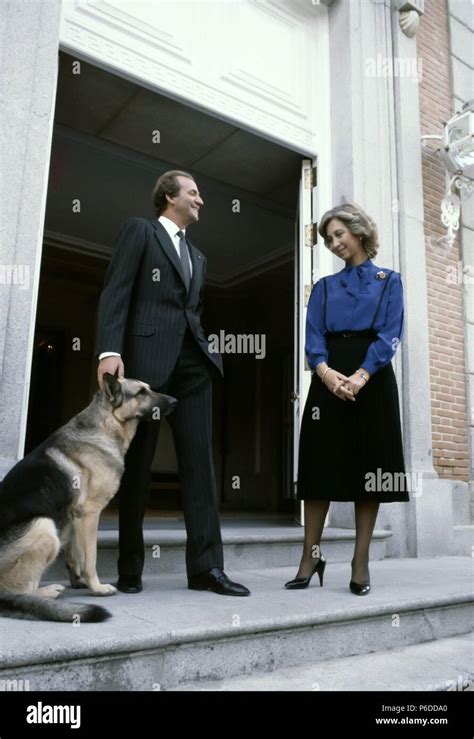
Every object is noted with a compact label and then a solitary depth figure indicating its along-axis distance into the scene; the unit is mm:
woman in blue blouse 3410
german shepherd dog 2629
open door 5766
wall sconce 6656
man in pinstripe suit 3293
